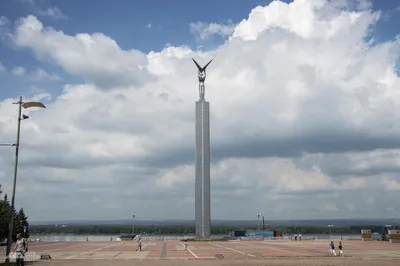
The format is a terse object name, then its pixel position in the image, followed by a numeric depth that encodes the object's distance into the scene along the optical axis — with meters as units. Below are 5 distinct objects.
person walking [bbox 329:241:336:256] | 40.30
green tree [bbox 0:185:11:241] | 47.43
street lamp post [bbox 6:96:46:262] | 26.66
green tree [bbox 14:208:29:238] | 85.28
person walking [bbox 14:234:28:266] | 24.98
